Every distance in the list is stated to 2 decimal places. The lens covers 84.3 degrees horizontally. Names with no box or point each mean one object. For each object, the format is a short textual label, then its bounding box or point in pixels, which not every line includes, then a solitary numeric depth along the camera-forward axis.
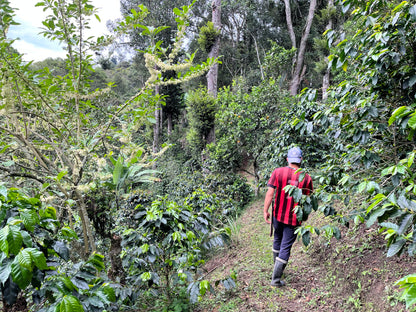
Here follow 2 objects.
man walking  2.79
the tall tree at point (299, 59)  13.29
